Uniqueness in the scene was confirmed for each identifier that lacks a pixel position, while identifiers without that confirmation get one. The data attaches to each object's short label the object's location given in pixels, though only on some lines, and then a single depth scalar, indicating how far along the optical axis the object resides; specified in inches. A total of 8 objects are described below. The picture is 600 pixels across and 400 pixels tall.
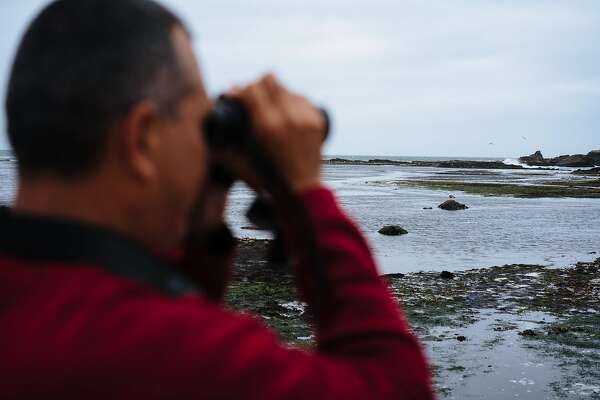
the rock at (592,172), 3182.6
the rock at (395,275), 601.0
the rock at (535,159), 5652.6
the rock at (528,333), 402.0
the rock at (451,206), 1370.6
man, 38.5
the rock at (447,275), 599.2
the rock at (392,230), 920.9
